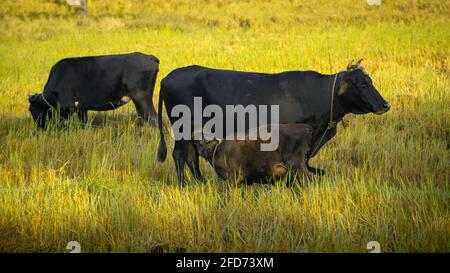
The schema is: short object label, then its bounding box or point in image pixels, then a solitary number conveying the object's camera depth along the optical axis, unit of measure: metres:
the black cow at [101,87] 18.06
